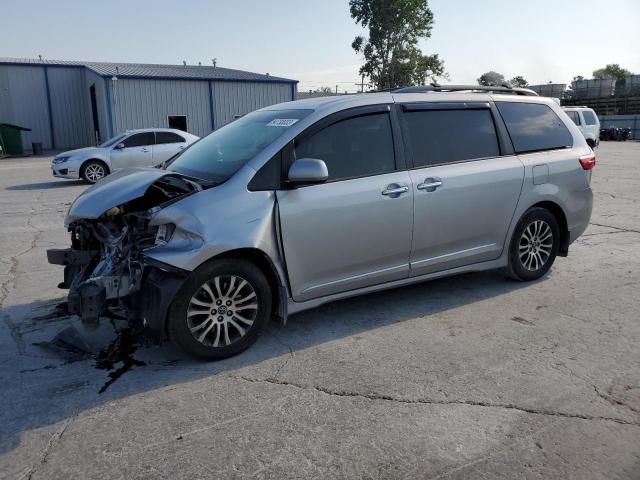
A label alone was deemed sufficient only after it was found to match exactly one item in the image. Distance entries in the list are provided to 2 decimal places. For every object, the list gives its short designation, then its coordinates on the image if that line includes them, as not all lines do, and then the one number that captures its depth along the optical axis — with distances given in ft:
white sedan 48.01
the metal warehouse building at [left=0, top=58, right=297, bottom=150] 99.45
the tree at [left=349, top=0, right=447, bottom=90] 181.37
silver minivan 12.19
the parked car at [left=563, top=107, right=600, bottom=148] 69.56
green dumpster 98.73
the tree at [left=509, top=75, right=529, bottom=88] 234.95
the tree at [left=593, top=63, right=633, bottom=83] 348.63
